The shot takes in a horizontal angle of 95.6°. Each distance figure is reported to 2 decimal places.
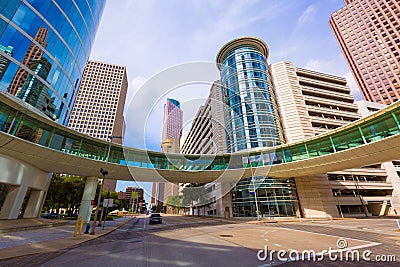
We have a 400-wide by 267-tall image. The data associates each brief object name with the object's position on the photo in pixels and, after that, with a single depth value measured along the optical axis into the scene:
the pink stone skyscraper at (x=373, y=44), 87.88
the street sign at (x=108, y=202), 16.88
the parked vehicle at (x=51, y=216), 31.27
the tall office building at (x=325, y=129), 33.00
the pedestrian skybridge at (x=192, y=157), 15.80
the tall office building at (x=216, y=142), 29.42
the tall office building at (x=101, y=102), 105.25
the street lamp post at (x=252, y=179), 26.93
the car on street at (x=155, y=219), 26.19
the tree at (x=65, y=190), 39.53
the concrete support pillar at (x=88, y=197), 23.27
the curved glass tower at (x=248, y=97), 34.56
